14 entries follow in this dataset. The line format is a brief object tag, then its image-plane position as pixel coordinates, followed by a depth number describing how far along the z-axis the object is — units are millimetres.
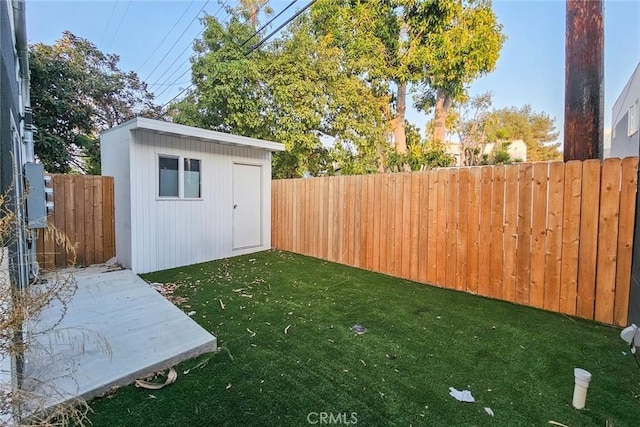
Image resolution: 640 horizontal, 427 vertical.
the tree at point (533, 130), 24406
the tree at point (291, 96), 8766
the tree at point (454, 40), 8227
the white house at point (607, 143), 12305
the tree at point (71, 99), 7406
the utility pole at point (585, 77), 3197
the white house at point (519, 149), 23272
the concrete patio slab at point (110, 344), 2107
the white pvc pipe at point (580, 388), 1823
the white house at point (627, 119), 7293
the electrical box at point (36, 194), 3652
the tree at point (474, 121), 15102
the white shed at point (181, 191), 5148
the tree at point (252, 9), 10188
